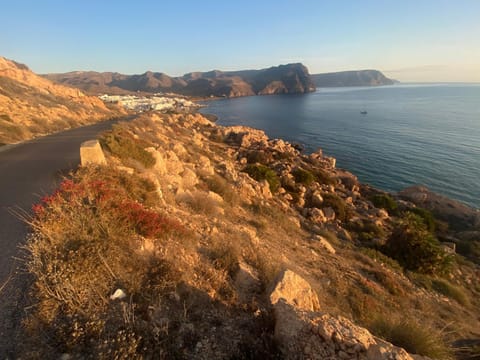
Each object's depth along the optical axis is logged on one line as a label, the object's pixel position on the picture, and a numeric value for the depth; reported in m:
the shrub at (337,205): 17.42
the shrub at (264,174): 19.16
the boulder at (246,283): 5.14
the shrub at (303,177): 23.50
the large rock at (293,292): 4.37
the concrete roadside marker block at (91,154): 8.72
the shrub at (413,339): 4.29
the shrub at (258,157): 28.35
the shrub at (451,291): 10.31
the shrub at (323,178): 26.53
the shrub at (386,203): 22.66
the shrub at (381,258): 11.52
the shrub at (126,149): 11.84
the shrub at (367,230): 14.87
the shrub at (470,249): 16.37
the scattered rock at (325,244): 10.84
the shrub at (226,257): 5.72
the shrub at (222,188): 12.94
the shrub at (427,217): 19.94
